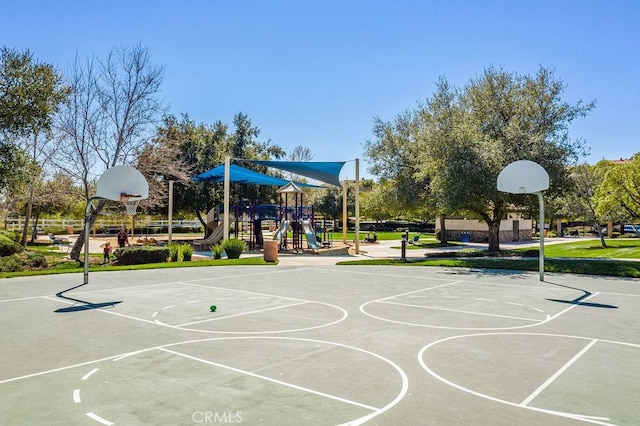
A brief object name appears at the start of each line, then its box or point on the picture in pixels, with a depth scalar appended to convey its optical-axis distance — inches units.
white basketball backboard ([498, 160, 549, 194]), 624.1
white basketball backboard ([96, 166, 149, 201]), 578.9
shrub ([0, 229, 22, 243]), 1032.7
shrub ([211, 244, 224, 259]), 929.5
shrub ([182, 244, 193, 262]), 926.4
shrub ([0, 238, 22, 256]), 852.6
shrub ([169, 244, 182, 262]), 941.2
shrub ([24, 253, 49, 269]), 808.4
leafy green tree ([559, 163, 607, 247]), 1374.3
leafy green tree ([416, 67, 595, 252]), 855.1
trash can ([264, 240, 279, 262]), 895.7
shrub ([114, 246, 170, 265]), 872.9
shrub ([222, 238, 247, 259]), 938.7
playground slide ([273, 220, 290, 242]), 1153.8
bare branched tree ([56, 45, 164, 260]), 966.4
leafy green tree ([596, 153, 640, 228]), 1080.8
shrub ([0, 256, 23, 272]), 757.9
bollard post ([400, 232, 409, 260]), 892.0
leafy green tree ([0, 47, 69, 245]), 763.4
